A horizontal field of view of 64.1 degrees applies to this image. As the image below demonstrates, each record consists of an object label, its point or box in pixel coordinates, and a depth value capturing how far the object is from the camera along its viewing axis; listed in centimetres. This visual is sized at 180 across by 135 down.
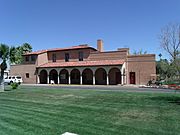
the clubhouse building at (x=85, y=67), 2520
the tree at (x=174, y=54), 1166
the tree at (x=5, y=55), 1477
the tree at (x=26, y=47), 4712
